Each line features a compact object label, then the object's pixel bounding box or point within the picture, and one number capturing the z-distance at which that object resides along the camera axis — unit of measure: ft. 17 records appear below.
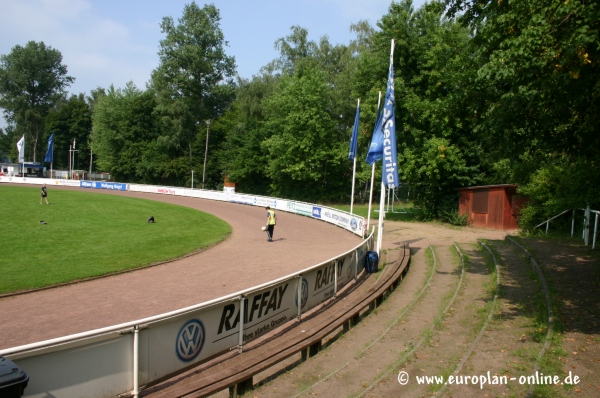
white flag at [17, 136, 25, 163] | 209.81
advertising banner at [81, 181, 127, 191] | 205.16
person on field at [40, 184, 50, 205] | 118.01
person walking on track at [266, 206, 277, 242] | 77.82
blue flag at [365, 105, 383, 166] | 64.18
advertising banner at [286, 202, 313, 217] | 124.35
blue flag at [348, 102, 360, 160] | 87.49
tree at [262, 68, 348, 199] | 167.32
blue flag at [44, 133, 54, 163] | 217.77
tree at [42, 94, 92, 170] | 345.51
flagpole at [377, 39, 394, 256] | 55.77
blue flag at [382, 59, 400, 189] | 52.80
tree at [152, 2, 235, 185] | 225.35
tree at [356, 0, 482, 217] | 109.50
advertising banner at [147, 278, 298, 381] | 20.92
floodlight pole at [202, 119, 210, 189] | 216.82
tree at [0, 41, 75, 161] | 320.29
